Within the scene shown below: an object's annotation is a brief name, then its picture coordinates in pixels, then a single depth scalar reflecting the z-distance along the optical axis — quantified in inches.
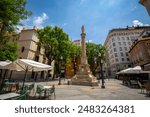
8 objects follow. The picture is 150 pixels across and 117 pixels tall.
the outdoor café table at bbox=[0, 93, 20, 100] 170.0
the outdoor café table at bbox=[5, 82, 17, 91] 354.9
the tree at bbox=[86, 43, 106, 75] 1710.1
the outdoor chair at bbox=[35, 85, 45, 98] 280.0
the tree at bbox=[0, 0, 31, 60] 351.7
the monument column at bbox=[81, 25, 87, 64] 795.4
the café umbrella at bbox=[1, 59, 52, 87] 263.3
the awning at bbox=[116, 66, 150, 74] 570.1
